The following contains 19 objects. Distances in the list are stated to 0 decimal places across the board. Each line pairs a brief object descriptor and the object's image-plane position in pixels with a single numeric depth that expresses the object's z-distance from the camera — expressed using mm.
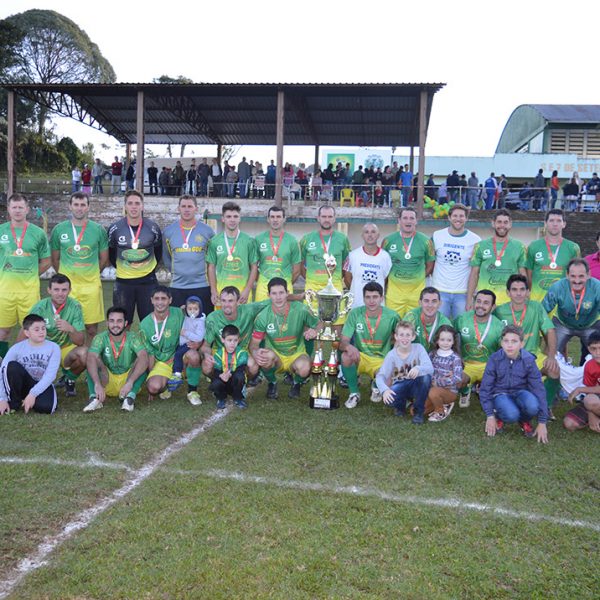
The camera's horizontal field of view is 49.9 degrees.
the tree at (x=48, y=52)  43938
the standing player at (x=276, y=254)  7250
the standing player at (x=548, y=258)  6973
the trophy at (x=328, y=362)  6184
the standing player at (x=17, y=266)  6645
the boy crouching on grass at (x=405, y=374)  5707
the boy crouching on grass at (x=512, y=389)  5387
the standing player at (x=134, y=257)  6934
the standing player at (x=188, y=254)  7086
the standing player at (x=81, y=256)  6895
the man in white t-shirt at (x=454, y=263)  7113
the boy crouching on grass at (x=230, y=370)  6141
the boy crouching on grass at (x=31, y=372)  5727
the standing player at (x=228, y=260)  7121
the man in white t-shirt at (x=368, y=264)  7122
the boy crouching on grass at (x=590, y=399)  5613
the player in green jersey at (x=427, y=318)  6246
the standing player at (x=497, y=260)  6914
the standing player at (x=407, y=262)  7254
